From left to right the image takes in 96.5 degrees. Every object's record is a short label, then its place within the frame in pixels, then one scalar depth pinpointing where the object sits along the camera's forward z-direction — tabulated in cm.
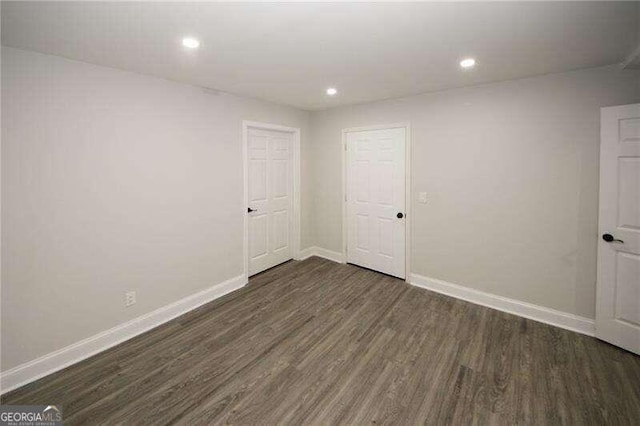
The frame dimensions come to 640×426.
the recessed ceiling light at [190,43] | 200
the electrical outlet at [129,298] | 271
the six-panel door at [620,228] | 236
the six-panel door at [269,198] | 403
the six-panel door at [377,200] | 390
